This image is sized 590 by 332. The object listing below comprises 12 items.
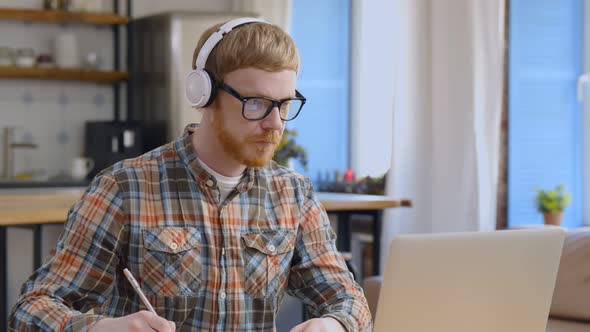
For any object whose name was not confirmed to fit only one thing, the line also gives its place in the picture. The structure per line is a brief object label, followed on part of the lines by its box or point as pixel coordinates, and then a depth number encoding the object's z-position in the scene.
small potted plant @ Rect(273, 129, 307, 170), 4.85
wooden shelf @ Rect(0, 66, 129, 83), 5.37
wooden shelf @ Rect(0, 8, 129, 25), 5.40
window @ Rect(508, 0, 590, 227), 4.49
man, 1.40
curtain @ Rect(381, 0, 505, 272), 4.44
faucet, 5.38
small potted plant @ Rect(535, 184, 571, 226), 4.38
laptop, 1.31
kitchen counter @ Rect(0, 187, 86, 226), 2.94
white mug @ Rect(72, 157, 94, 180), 5.50
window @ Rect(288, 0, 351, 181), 5.70
